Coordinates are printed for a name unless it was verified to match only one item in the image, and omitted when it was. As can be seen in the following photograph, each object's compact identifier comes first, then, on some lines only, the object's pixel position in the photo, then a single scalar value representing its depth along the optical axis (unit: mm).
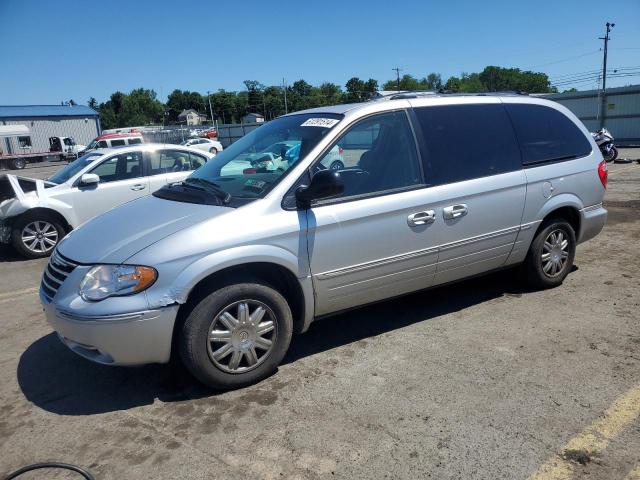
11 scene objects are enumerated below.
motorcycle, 16859
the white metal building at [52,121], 56625
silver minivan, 3137
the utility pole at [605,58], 48981
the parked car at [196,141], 33856
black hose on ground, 2633
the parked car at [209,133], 50525
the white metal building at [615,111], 28656
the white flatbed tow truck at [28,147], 45969
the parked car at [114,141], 30570
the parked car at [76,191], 7578
